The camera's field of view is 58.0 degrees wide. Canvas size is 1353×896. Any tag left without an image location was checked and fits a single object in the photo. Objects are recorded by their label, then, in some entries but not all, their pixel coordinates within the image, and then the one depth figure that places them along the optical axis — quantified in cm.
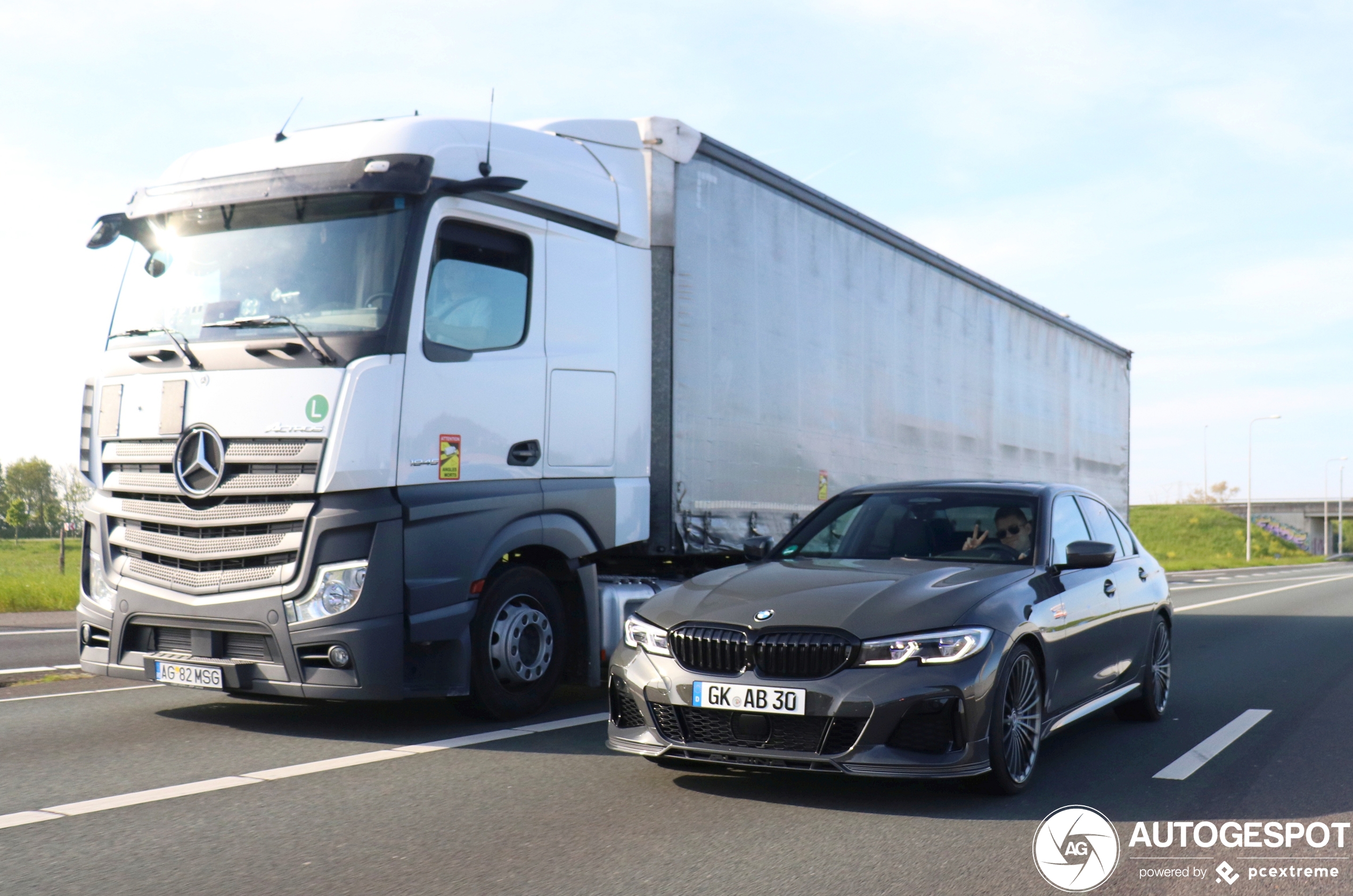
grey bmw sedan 498
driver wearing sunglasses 637
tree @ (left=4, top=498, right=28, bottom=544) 4295
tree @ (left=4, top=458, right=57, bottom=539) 6444
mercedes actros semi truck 633
